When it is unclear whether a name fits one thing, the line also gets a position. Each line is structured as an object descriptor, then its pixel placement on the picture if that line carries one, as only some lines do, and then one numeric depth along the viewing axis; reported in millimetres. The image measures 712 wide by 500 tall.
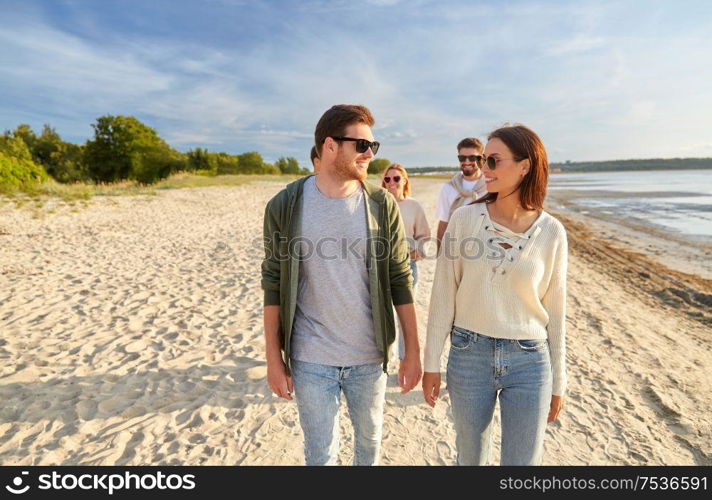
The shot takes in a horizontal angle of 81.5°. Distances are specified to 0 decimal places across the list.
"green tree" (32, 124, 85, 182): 49897
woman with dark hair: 1907
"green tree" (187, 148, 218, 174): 59031
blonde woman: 4230
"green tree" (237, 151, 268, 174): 65500
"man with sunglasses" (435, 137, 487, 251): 4180
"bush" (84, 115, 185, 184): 52438
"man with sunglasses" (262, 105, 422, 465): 1988
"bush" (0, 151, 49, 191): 18875
